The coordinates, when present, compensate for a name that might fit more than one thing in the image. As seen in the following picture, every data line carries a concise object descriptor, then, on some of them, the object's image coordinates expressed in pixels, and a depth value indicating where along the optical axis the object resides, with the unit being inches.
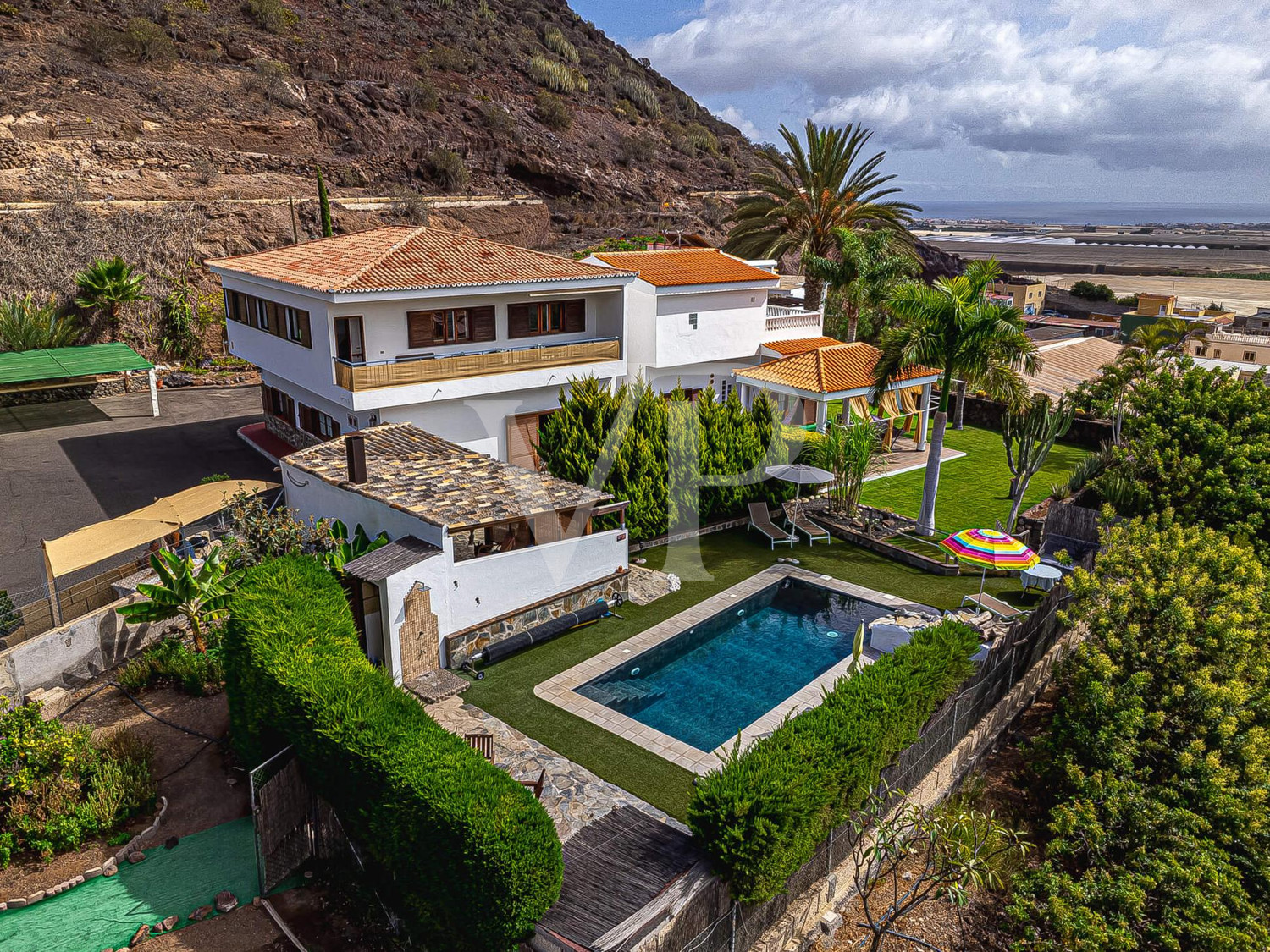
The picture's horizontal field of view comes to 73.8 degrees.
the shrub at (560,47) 3380.9
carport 1186.0
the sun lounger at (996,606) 676.1
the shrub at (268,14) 2527.1
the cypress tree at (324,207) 1639.9
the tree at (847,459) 901.8
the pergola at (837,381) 1096.8
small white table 668.1
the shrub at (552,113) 2805.1
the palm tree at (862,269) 1221.1
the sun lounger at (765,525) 857.5
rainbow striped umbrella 660.7
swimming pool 561.3
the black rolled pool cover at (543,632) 612.7
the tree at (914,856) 395.2
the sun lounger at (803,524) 872.3
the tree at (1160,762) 420.5
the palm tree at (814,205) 1373.0
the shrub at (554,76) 3029.0
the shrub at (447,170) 2324.1
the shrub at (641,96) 3299.7
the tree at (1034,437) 833.5
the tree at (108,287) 1462.8
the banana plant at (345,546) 581.7
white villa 907.4
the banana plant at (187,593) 577.3
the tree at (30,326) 1334.9
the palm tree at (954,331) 800.3
